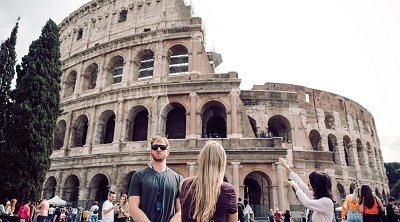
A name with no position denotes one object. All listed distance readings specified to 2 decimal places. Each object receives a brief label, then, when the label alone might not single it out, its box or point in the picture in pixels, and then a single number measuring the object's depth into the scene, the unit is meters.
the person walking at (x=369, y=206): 5.00
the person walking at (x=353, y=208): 5.18
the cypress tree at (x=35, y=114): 12.91
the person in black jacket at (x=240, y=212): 8.79
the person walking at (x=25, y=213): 9.22
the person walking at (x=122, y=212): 6.65
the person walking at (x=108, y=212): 6.17
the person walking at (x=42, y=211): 8.95
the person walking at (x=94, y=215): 11.89
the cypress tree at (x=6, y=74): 13.70
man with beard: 2.69
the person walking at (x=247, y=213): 12.30
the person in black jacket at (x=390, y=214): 6.50
